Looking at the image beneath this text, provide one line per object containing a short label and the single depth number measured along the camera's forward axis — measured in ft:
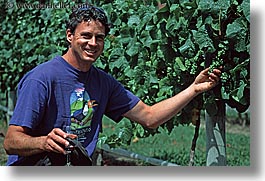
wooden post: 8.13
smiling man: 7.15
